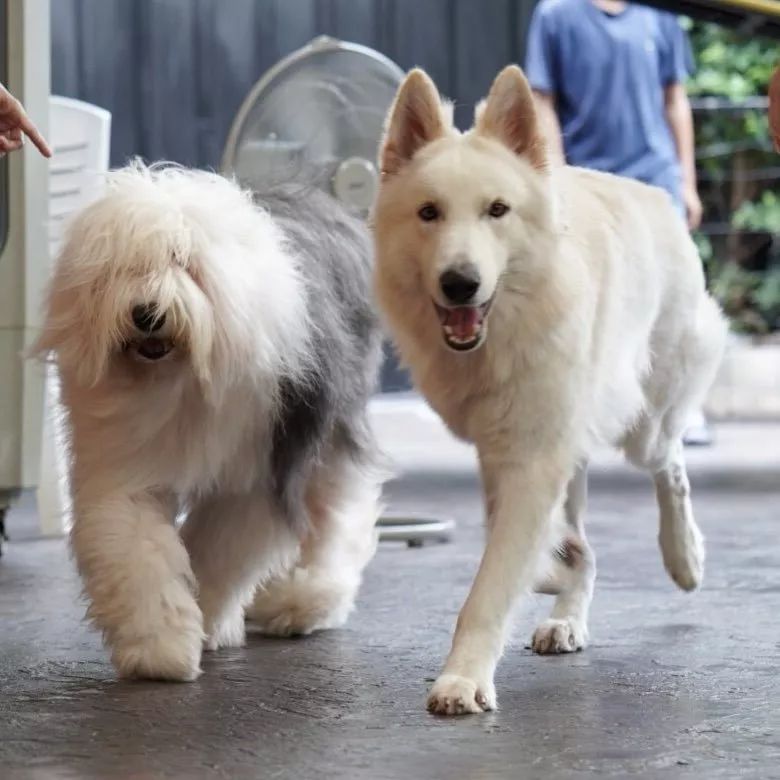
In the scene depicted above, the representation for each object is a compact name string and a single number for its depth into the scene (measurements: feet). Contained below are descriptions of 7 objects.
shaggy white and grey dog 10.95
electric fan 16.85
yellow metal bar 15.79
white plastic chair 19.98
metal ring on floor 18.38
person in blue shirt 22.36
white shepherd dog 10.23
